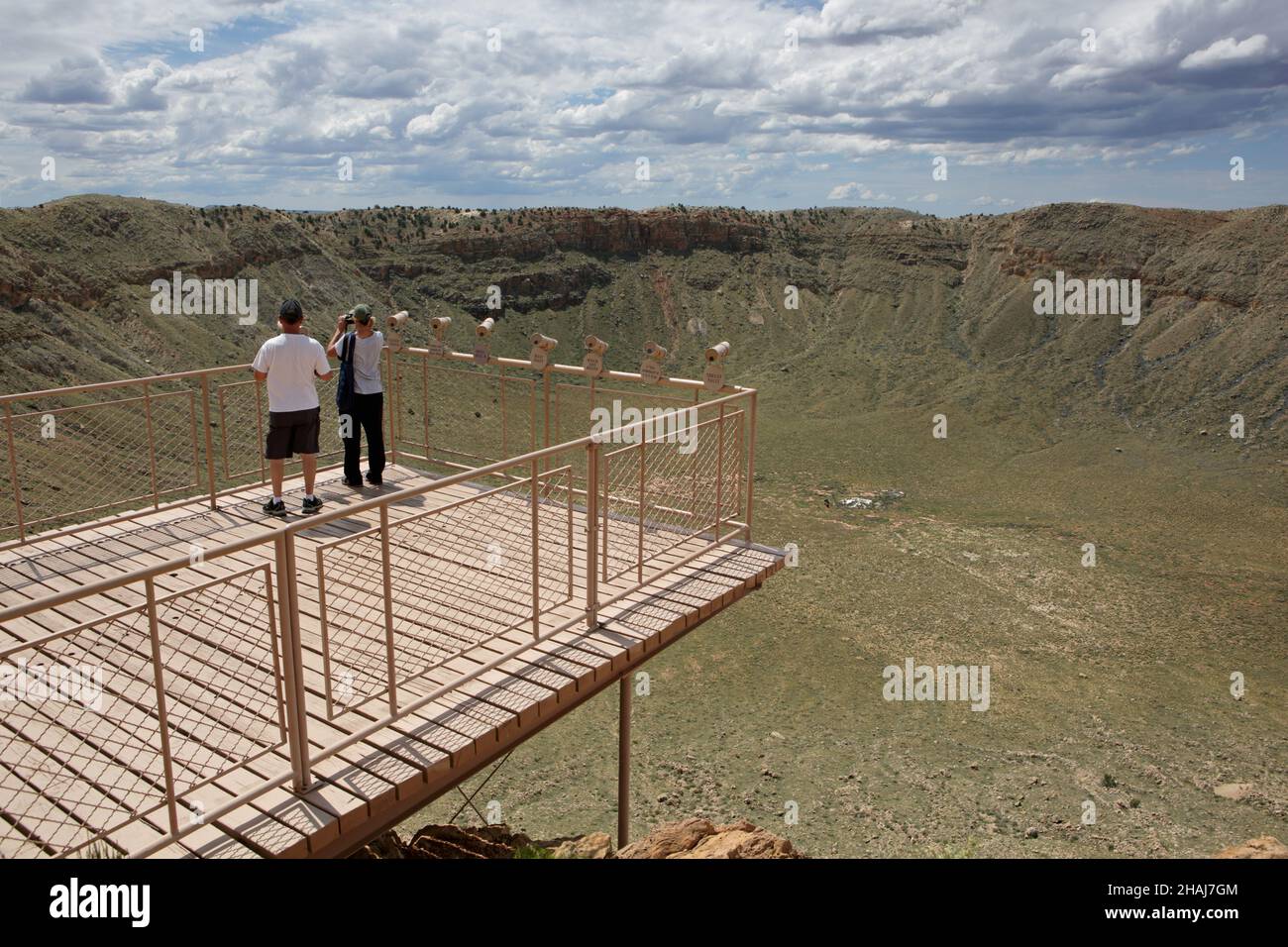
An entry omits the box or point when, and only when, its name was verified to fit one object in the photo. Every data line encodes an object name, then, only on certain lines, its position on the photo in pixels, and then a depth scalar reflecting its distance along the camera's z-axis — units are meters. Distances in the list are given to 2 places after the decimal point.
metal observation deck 4.91
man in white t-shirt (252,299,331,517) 8.51
